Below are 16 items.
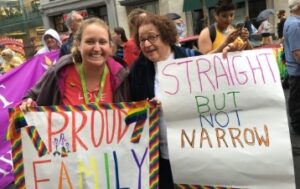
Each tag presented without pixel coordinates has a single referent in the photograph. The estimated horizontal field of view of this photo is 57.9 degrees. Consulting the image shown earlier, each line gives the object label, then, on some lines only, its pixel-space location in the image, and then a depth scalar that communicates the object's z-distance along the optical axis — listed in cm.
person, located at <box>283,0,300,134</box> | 281
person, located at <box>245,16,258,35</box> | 729
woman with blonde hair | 157
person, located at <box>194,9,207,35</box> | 1158
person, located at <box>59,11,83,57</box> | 290
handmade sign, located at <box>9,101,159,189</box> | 155
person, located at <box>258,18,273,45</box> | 642
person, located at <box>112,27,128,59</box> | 371
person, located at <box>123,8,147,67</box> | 296
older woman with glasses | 161
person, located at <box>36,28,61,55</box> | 350
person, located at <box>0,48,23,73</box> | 421
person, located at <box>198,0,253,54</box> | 231
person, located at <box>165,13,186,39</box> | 455
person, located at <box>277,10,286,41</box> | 772
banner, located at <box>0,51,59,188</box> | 253
